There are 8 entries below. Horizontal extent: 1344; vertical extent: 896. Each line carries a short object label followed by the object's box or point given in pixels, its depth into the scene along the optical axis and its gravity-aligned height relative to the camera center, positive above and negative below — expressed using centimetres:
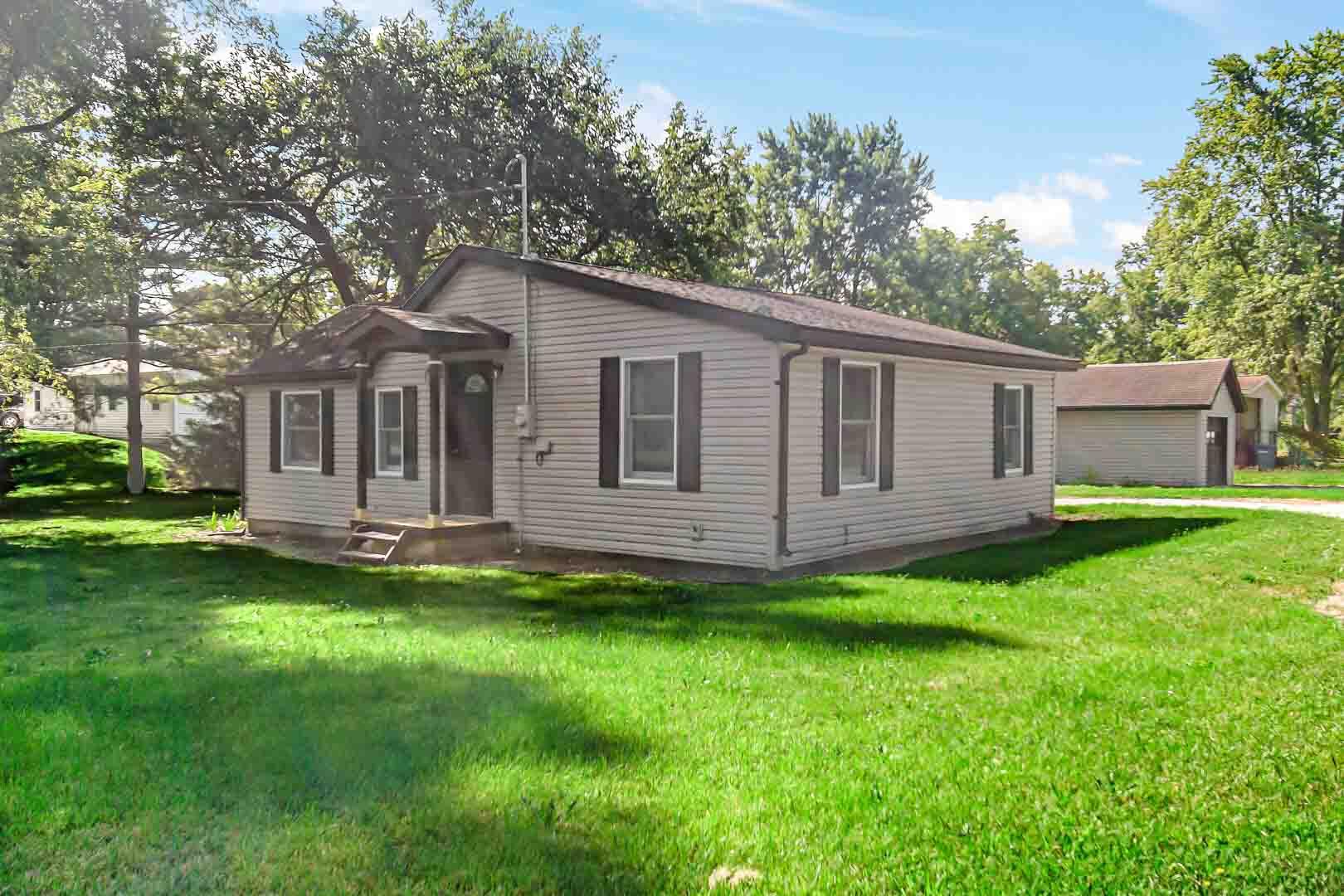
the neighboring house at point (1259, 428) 3500 +41
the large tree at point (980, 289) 4378 +671
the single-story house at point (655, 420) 1084 +22
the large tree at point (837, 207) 4634 +1080
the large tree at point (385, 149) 2258 +681
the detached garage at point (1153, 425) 2772 +42
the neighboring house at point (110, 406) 2994 +110
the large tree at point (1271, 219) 3731 +913
